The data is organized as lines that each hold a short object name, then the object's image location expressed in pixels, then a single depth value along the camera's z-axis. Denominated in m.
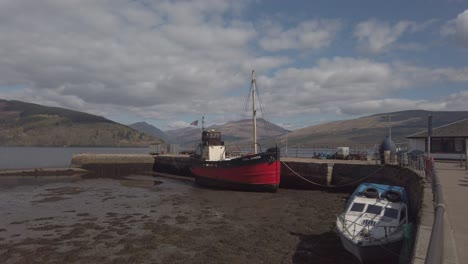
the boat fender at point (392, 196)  13.70
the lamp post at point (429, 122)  21.75
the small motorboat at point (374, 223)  11.11
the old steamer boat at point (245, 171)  27.48
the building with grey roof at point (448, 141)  32.50
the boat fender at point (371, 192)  14.01
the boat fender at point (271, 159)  27.36
